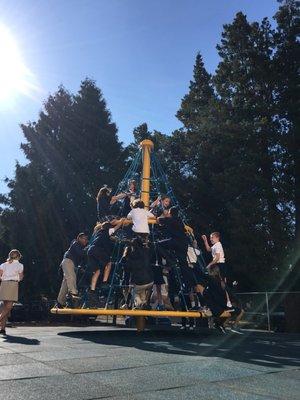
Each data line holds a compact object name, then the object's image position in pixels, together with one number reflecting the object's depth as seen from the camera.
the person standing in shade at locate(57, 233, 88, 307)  10.01
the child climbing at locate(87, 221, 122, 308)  9.93
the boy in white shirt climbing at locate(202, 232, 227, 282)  10.59
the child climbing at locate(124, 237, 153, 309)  9.26
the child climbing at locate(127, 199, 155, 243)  10.00
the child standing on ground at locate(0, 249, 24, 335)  9.36
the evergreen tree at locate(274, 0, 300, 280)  22.06
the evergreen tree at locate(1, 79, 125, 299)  24.05
